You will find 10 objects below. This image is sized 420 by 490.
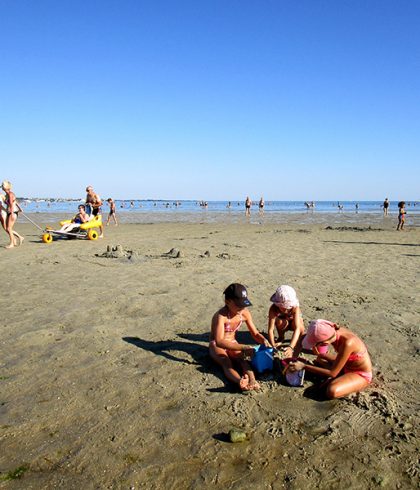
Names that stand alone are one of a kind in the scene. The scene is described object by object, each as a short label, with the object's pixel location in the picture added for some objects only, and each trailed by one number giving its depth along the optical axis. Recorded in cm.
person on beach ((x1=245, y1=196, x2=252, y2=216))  3787
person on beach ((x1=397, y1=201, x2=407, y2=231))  2194
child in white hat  467
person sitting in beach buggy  1486
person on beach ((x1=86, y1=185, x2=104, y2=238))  1588
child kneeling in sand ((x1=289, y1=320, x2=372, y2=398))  380
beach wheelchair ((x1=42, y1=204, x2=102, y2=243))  1462
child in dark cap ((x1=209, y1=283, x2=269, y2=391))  415
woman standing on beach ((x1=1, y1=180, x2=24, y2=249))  1202
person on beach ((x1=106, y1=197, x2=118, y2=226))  2543
